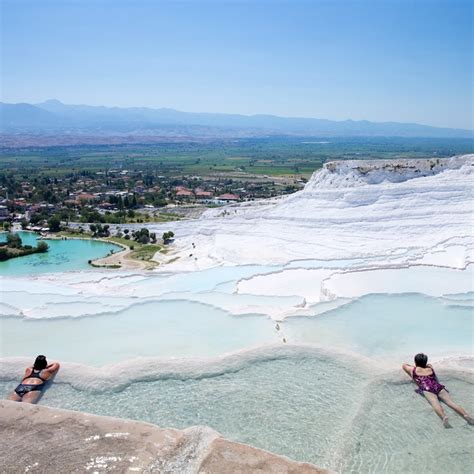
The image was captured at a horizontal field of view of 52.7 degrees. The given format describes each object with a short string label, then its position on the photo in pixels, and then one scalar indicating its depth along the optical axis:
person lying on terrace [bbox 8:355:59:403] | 6.74
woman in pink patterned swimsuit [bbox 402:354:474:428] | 6.14
